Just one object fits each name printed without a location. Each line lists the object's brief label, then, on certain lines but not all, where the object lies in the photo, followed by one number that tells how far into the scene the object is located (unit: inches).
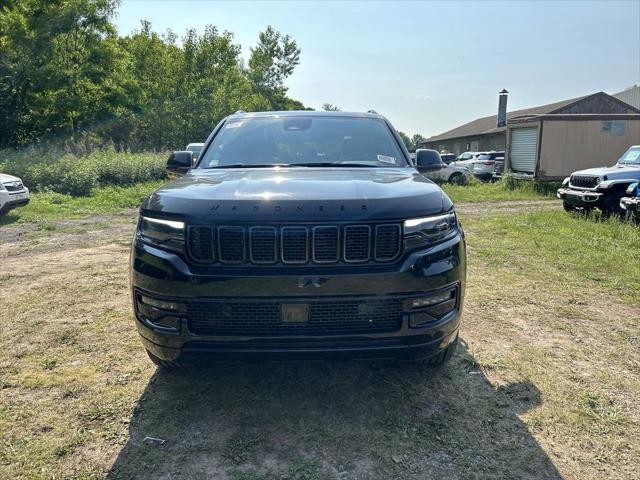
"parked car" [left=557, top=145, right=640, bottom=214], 390.6
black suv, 88.6
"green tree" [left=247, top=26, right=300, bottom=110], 2053.4
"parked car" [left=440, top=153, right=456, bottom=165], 1054.1
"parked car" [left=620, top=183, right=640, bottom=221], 334.3
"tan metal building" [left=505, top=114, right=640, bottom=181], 636.7
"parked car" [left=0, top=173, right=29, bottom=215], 357.4
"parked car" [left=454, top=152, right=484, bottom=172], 925.8
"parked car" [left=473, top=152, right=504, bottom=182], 896.0
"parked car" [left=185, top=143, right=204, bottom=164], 583.2
